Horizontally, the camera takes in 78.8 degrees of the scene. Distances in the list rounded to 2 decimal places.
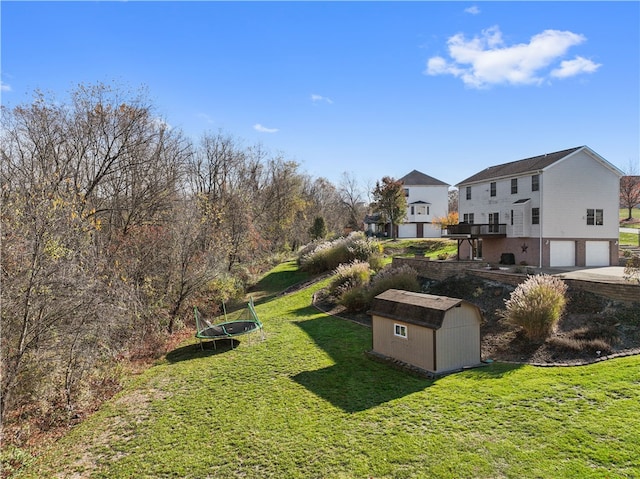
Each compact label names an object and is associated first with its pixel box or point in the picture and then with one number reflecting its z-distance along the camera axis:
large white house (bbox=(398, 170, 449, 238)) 47.84
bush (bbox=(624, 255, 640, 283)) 14.26
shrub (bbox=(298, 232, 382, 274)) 25.67
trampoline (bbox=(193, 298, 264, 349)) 13.89
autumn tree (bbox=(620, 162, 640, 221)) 48.56
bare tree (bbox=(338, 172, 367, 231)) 66.94
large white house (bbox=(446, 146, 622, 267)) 23.20
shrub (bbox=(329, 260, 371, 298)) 19.67
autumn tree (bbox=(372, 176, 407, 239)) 39.94
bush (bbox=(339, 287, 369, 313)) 17.97
